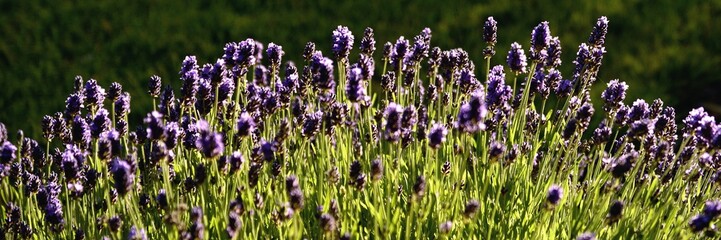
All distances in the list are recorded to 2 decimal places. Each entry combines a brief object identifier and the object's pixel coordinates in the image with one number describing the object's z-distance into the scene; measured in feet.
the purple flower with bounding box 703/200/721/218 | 6.87
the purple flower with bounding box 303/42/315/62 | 10.46
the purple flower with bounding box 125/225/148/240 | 6.51
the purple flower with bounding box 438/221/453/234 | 6.89
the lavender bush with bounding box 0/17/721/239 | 7.27
